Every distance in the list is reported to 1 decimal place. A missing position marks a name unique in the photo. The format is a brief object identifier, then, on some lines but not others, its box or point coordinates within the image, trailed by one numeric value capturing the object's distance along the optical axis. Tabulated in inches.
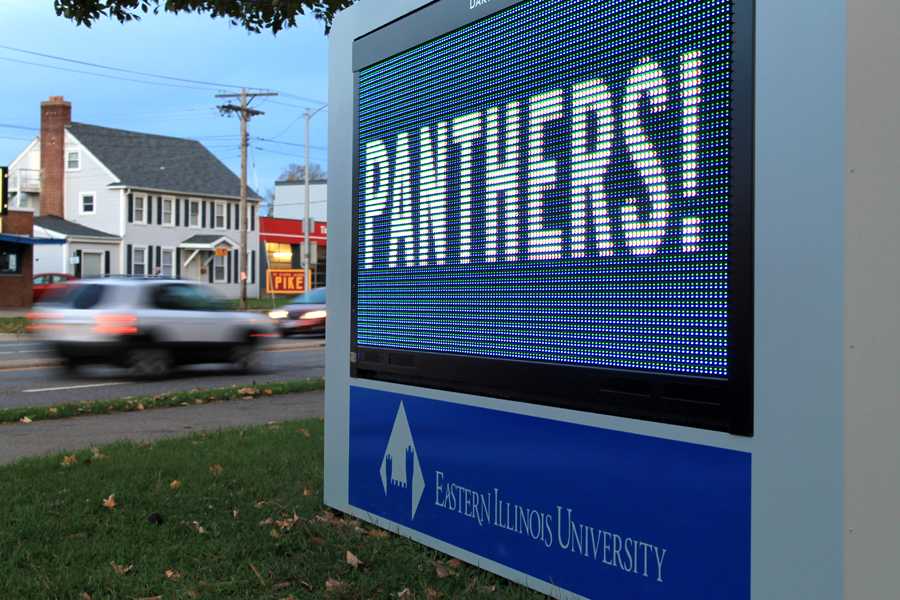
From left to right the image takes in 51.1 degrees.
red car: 1685.5
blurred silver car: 589.9
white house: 2089.1
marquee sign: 132.0
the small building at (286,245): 2397.9
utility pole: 1717.5
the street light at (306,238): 1772.0
